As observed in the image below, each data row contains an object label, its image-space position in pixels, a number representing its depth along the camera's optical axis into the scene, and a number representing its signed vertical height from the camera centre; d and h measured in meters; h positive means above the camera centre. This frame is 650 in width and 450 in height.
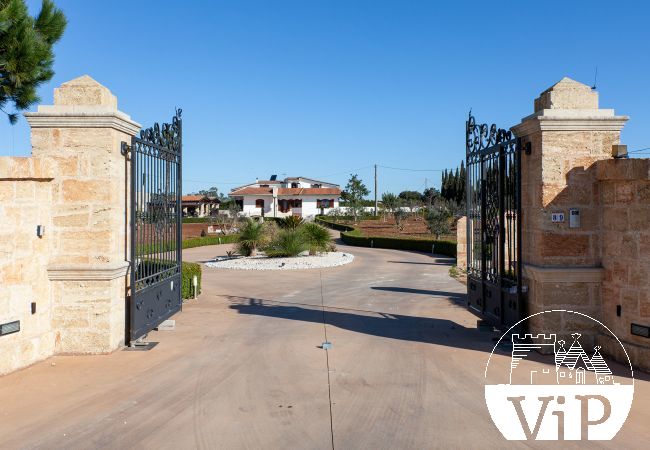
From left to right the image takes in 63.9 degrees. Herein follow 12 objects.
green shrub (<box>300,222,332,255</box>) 21.98 -0.67
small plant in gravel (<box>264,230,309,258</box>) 20.98 -0.92
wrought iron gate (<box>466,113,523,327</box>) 7.12 +0.07
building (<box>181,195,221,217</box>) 78.38 +2.76
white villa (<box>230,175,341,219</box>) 72.94 +3.10
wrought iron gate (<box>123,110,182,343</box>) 7.01 -0.05
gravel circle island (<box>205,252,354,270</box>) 18.98 -1.52
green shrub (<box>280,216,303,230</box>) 23.83 +0.02
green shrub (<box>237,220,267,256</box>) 22.31 -0.70
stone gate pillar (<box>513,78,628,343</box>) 6.63 +0.35
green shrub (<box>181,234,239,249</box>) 31.28 -1.14
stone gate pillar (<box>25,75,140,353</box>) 6.57 +0.16
